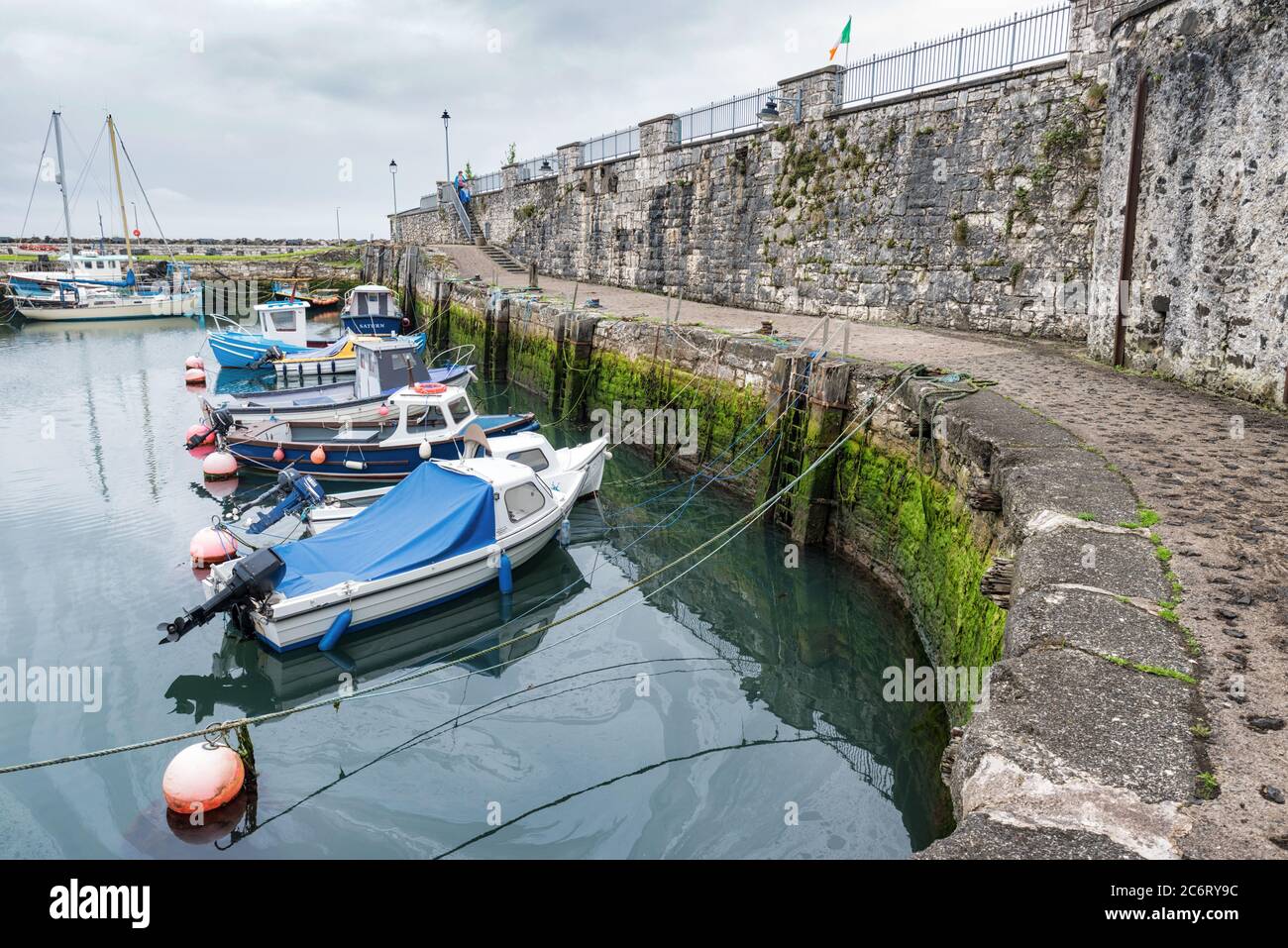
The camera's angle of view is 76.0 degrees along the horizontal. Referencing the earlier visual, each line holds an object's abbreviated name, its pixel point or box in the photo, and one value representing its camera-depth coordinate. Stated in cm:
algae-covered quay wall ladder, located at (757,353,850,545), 1018
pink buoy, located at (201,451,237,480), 1436
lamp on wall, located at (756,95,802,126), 1684
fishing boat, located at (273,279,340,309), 4228
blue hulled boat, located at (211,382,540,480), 1377
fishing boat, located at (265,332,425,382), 2206
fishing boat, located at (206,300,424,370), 2402
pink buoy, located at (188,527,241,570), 1016
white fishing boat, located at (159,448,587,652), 817
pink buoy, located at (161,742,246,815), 599
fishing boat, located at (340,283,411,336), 2627
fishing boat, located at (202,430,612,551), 1067
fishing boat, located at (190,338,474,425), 1493
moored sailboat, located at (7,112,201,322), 3638
